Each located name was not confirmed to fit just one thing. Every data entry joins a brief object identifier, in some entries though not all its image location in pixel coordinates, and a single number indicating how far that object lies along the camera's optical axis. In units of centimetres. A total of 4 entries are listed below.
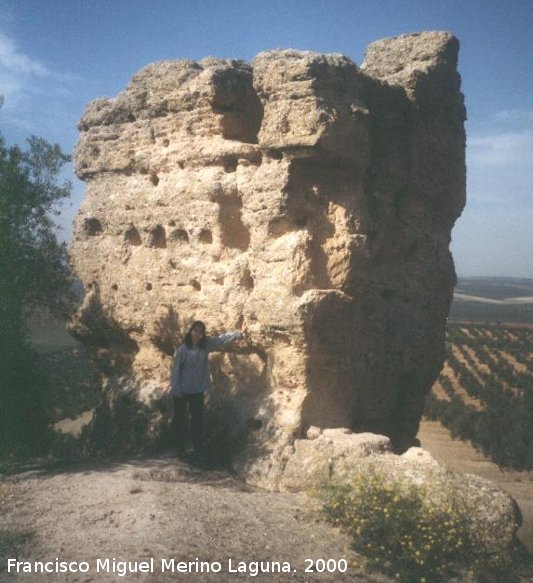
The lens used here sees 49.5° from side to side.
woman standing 695
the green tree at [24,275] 812
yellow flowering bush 486
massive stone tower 691
